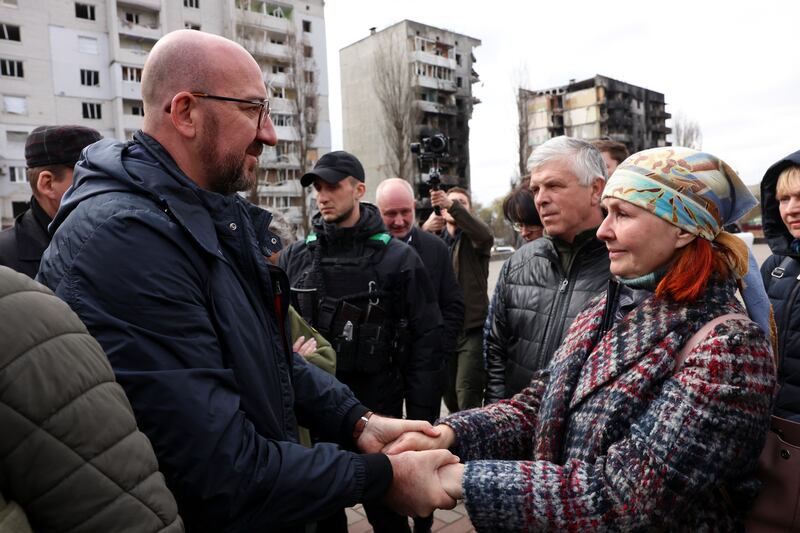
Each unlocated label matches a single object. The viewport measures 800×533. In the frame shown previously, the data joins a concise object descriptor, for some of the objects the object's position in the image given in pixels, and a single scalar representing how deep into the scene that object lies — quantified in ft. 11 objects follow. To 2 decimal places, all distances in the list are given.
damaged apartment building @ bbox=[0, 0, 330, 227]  101.55
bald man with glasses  4.26
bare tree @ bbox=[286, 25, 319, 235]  102.74
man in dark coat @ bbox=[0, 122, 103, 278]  9.52
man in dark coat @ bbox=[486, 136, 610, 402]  8.71
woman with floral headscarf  4.76
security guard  11.07
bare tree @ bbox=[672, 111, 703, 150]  174.08
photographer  15.20
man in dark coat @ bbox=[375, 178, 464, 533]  13.88
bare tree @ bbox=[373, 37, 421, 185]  121.08
